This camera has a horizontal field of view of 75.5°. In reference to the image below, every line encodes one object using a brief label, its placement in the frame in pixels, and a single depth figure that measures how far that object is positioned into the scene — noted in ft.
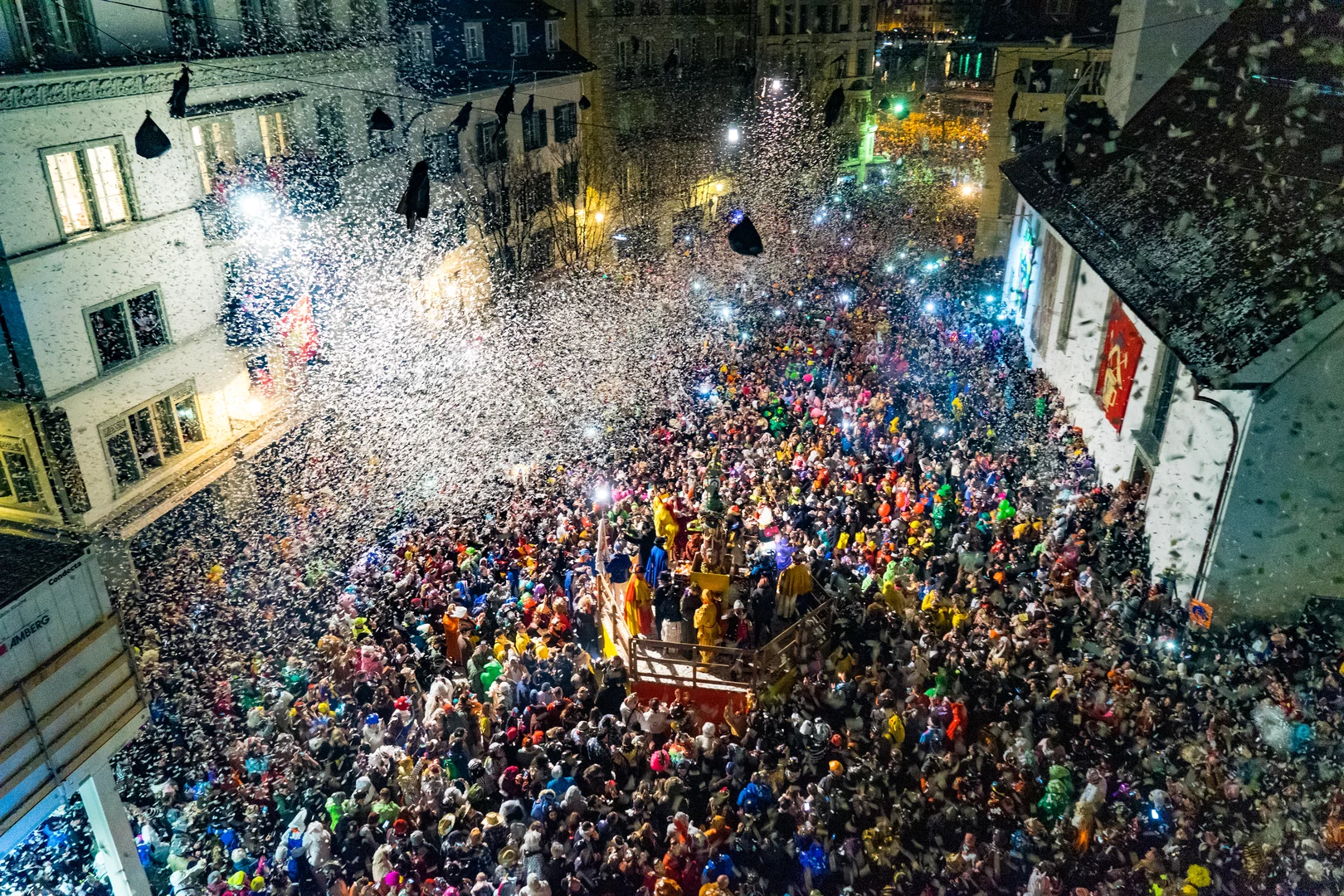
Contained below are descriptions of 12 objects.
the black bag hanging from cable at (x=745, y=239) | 35.88
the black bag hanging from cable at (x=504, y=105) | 51.29
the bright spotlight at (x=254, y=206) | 51.80
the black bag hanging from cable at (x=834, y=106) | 51.44
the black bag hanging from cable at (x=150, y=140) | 37.01
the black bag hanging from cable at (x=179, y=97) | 39.27
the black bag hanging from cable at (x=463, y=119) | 52.47
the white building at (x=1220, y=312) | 30.45
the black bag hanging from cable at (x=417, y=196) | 36.45
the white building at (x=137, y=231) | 39.96
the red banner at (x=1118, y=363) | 42.29
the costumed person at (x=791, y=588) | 34.01
